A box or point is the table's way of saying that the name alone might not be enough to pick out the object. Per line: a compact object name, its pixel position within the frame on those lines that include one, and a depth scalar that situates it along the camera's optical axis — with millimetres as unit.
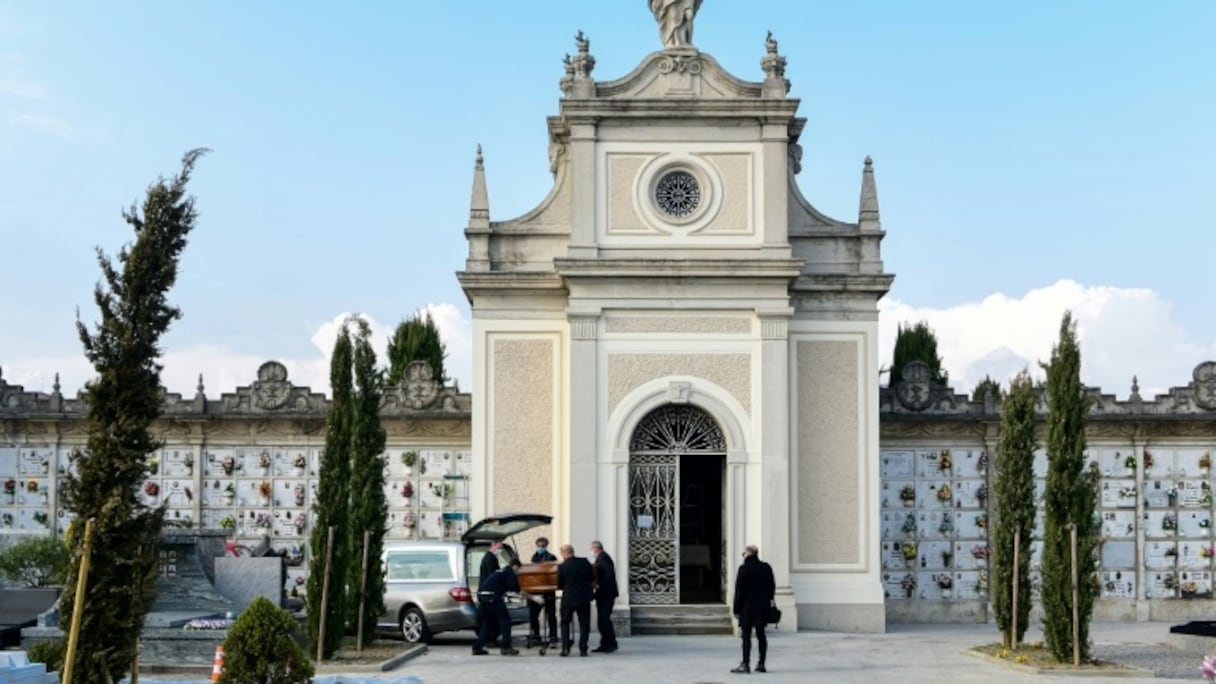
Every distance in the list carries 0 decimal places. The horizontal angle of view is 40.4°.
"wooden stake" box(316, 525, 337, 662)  22125
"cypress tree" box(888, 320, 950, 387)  42156
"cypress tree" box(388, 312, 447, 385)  45438
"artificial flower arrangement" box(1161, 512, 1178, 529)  32969
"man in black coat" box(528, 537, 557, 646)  25391
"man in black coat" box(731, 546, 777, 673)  22281
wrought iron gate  29141
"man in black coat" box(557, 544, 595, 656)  24203
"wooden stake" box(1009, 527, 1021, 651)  24172
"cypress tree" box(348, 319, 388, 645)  23828
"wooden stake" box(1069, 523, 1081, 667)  22242
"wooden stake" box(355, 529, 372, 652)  23250
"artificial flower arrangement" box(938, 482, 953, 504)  32875
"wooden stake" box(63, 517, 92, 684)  13641
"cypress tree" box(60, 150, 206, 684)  14133
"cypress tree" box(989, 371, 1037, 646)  24438
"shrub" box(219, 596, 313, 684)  15070
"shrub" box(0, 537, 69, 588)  29609
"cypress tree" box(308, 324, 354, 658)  22609
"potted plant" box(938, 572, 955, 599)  32656
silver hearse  25516
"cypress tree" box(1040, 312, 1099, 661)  22750
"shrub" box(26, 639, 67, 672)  17188
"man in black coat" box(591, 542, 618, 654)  24906
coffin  25219
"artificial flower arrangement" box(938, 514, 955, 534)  32844
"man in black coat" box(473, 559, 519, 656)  24172
